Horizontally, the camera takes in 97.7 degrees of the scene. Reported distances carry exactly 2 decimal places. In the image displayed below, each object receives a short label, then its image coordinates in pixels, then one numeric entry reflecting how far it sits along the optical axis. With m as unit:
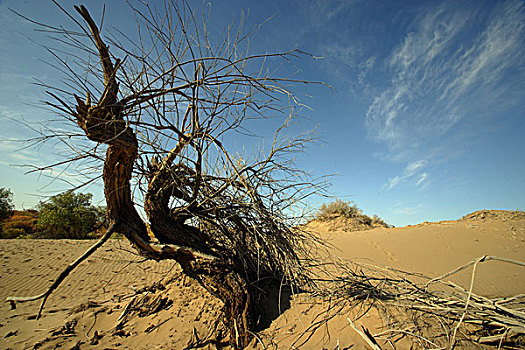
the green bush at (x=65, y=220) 14.17
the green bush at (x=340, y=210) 15.80
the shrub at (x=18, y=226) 15.16
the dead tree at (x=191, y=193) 2.10
